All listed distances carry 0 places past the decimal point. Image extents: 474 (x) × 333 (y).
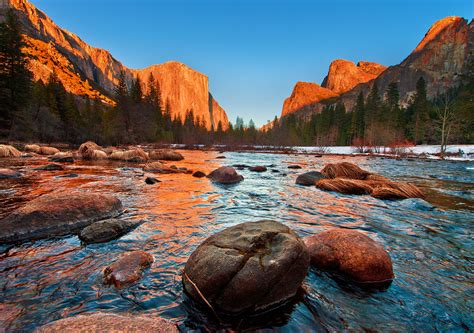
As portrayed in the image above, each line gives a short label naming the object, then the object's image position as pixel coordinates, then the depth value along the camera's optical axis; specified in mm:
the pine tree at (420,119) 61122
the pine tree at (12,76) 31328
